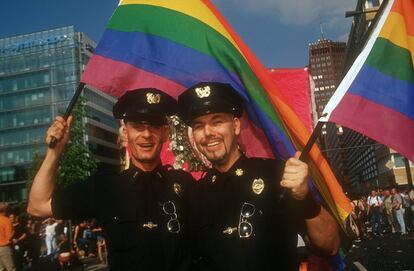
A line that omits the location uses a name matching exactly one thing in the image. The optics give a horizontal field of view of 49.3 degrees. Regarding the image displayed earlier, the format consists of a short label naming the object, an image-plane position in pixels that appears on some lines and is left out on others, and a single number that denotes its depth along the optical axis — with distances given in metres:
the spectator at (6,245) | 10.33
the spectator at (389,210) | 19.61
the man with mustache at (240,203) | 2.57
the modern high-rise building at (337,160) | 176.25
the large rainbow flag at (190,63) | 3.48
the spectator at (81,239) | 16.45
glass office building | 74.50
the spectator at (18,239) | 12.06
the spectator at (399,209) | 18.70
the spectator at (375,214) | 19.97
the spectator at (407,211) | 19.41
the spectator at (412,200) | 19.13
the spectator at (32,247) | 13.05
